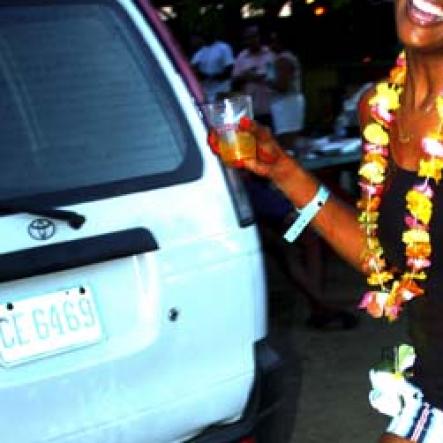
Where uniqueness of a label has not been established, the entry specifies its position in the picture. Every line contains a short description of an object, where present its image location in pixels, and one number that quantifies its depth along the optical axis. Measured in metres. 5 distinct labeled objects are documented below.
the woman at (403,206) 2.37
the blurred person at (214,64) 11.38
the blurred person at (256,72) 8.94
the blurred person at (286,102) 8.02
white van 2.71
